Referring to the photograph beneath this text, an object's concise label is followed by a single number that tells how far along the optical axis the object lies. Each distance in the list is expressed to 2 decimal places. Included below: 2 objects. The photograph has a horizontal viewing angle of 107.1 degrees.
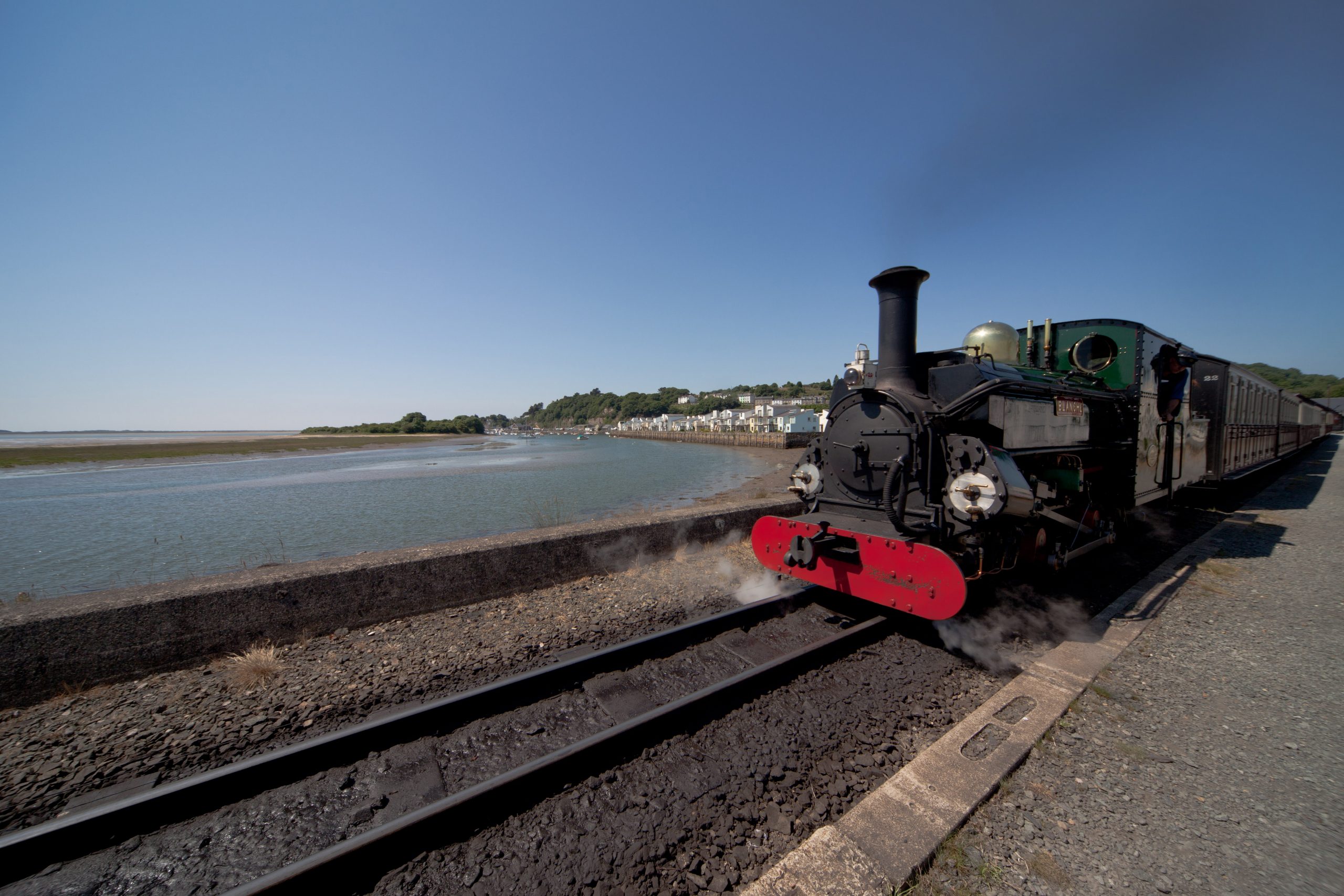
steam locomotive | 4.20
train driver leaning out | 7.64
